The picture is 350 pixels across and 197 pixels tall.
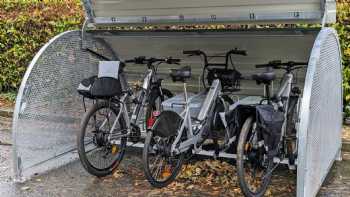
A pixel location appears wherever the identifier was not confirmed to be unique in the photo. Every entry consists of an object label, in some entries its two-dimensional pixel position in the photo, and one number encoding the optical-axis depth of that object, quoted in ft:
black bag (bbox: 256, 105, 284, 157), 14.40
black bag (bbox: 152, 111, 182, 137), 15.47
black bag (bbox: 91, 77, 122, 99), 17.07
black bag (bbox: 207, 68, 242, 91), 17.40
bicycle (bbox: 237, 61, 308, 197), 14.53
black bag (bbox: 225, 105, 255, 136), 15.53
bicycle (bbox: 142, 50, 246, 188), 15.57
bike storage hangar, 15.38
